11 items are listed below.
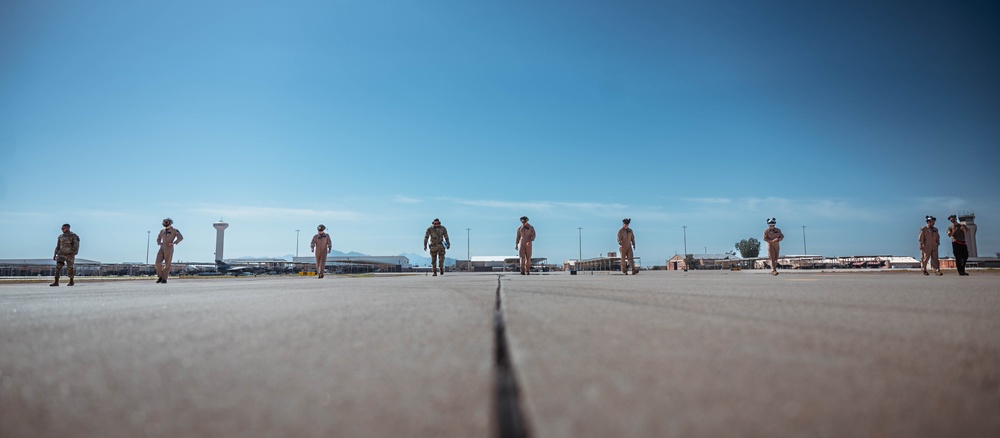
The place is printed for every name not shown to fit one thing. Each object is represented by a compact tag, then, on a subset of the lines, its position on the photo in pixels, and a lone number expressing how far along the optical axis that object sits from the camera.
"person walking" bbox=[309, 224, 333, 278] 17.45
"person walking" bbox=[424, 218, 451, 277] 17.31
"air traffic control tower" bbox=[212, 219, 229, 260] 141.88
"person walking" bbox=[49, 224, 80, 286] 13.39
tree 173.38
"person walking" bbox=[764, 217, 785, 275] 15.97
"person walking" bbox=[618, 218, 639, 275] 16.94
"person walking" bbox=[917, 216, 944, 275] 15.39
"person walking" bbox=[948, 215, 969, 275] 14.77
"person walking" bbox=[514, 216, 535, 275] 17.05
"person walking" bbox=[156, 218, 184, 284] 14.38
